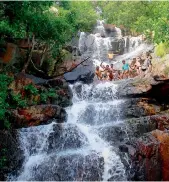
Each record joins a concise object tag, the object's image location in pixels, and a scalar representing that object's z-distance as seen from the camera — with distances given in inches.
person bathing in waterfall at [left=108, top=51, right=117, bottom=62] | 599.3
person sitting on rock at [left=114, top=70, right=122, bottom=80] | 468.2
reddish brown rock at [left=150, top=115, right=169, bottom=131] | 320.7
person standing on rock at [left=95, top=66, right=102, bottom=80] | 462.1
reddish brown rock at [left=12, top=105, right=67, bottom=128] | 314.5
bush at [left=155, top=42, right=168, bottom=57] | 443.2
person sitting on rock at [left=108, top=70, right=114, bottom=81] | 459.6
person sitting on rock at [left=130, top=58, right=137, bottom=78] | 472.0
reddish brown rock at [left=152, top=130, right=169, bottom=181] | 259.7
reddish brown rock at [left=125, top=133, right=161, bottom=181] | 252.7
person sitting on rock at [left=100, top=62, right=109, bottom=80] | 464.5
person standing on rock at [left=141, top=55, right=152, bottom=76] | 453.2
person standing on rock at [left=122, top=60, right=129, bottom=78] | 471.2
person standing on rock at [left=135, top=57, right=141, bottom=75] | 475.6
